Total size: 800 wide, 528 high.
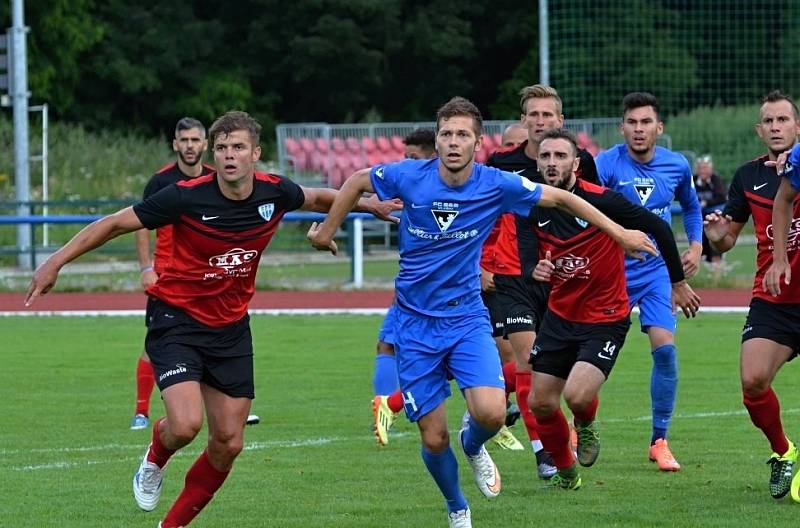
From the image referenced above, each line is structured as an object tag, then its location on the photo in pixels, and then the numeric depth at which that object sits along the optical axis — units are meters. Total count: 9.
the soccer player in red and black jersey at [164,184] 20.84
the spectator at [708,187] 47.25
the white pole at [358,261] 43.62
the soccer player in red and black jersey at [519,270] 19.27
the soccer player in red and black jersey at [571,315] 16.83
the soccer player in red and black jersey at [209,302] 14.75
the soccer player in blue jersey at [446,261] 14.99
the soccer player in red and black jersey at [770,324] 16.44
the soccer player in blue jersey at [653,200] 18.73
